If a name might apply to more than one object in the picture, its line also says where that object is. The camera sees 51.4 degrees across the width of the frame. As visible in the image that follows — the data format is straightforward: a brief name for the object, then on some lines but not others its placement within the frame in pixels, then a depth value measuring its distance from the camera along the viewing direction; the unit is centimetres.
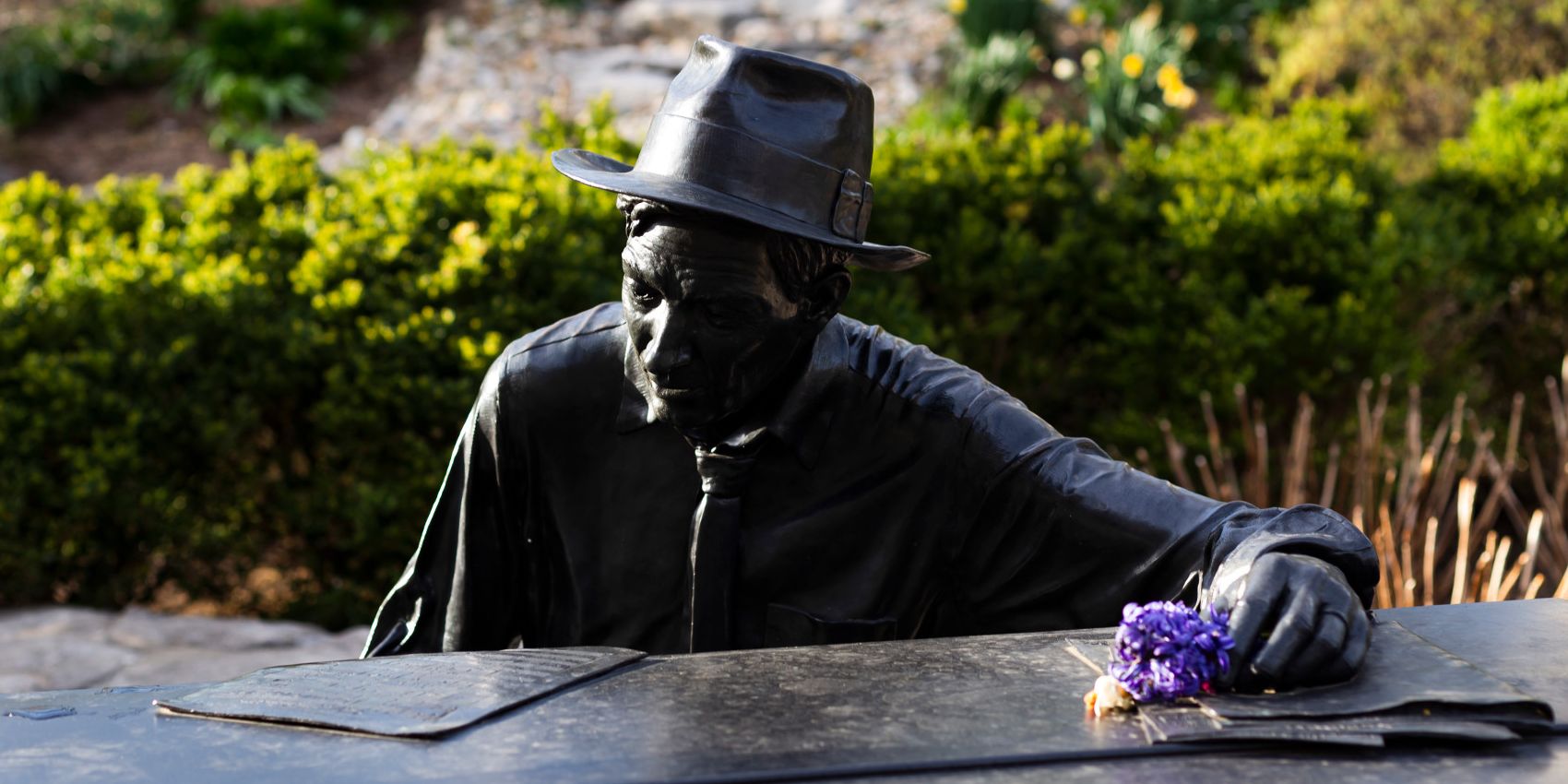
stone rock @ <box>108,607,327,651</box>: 501
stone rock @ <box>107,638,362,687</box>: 465
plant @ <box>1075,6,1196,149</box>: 912
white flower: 198
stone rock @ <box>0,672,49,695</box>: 448
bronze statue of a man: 235
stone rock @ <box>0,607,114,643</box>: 492
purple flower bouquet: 197
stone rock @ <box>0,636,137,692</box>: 461
